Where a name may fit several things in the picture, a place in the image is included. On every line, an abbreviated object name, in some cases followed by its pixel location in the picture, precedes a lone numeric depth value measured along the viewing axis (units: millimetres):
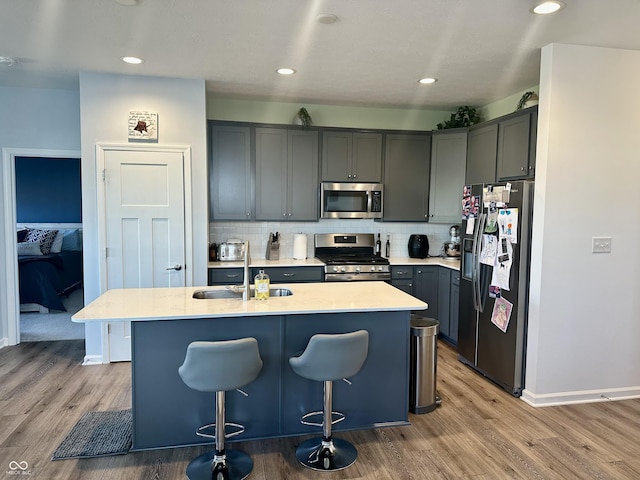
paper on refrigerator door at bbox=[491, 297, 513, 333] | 3451
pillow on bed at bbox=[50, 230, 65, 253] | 7332
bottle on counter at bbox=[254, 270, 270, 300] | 2828
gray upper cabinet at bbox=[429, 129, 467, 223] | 4914
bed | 5742
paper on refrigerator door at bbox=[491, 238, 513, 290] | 3396
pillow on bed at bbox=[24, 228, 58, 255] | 7181
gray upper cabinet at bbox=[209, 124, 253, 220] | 4676
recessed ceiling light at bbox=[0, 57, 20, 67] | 3469
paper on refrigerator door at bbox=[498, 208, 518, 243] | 3327
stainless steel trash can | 3117
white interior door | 4023
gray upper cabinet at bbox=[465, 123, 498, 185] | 4277
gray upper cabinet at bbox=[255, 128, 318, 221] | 4805
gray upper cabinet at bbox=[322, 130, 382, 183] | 4953
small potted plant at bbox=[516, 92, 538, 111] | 3790
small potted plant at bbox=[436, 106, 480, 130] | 4984
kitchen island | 2561
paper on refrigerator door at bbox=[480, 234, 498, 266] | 3557
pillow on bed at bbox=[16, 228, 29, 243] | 7574
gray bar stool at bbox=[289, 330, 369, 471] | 2348
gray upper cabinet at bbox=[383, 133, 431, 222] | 5102
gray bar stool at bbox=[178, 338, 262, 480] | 2197
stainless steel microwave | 4977
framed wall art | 4008
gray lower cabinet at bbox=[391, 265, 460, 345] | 4762
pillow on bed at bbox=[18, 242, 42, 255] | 6859
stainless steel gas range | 4719
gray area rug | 2594
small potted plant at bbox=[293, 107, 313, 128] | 4852
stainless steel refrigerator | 3334
